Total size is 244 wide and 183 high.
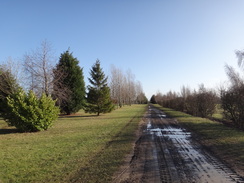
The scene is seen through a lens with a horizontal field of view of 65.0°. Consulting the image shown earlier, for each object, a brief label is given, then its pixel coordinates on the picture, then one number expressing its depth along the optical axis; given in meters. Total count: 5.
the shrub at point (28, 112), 12.65
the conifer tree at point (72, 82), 28.38
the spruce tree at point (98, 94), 26.22
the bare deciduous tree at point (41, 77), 20.67
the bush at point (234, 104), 12.99
